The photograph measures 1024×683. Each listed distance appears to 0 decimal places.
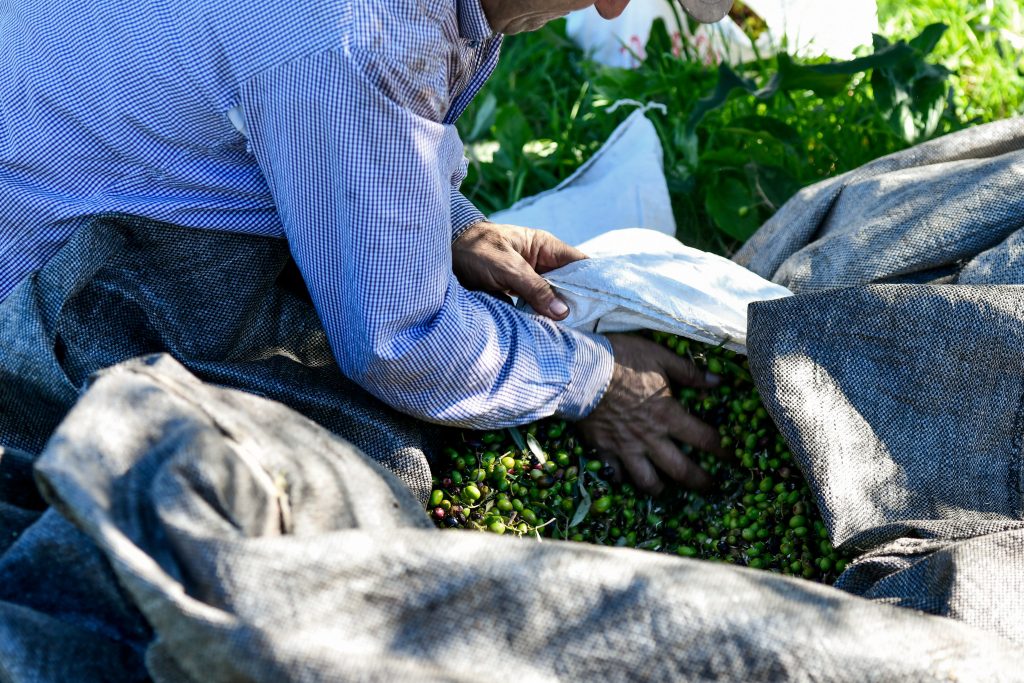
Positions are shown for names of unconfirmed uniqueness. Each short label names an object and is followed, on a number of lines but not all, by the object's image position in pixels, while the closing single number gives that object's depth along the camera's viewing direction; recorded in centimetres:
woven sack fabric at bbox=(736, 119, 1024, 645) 177
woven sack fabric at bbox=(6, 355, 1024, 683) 121
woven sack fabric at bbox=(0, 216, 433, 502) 179
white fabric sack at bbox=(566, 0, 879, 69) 374
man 168
